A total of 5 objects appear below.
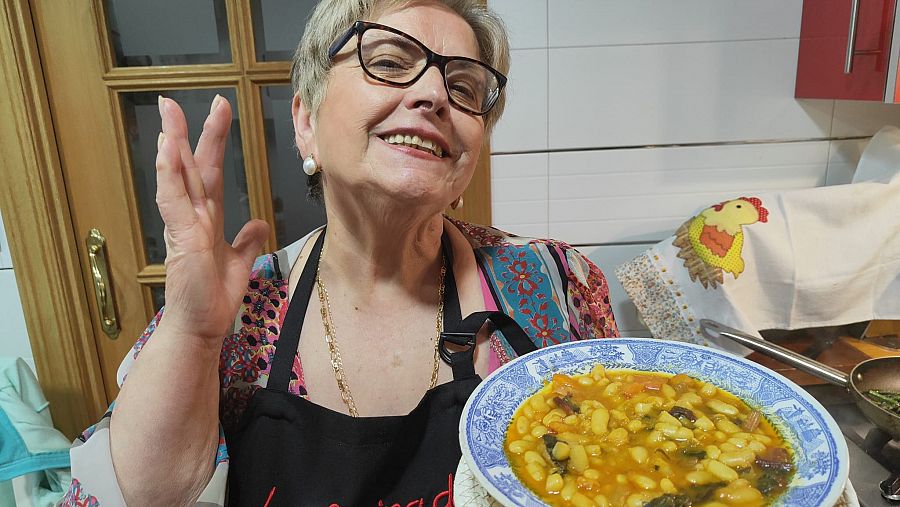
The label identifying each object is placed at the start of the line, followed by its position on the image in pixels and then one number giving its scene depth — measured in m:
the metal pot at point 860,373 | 1.07
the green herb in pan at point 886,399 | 1.03
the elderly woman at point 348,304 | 0.88
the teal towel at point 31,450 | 1.49
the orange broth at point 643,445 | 0.61
